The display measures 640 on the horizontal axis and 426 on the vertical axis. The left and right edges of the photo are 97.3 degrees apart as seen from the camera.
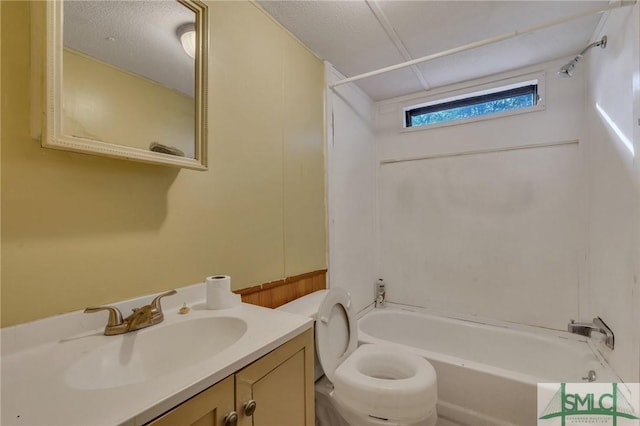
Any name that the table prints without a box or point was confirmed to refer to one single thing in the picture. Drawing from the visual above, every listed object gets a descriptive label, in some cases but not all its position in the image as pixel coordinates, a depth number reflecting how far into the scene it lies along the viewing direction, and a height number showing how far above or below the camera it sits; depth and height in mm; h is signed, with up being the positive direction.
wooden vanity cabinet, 628 -480
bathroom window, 2162 +910
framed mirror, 773 +456
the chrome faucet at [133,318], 852 -320
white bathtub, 1438 -947
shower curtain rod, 1192 +888
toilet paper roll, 1089 -296
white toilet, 1226 -785
